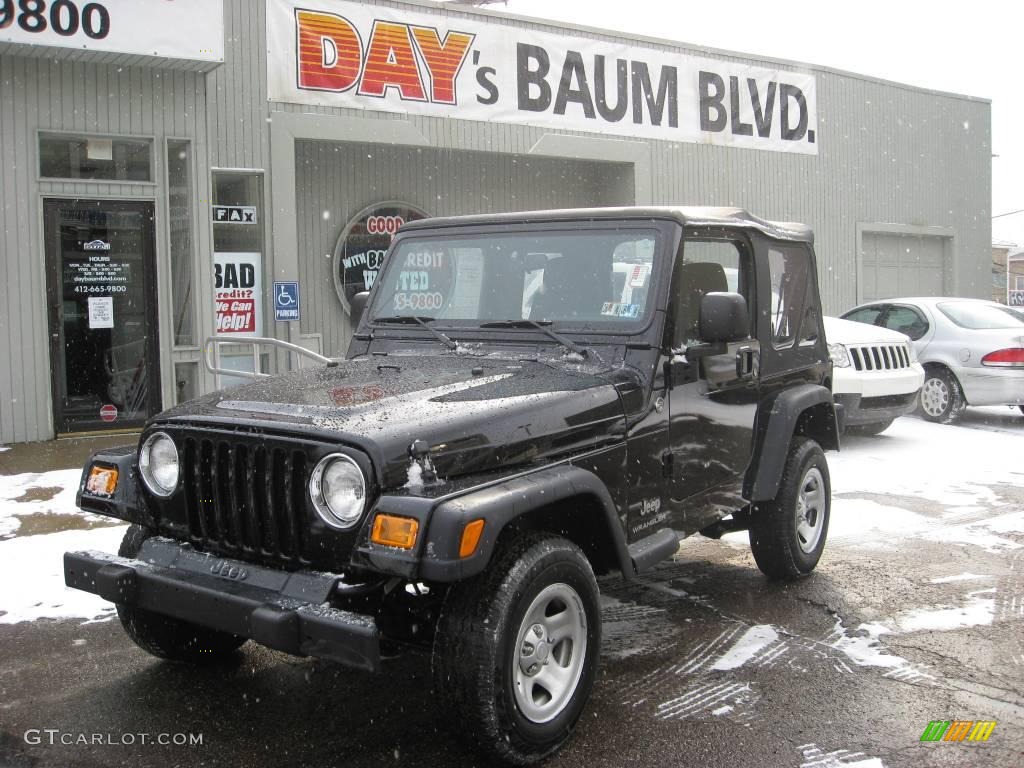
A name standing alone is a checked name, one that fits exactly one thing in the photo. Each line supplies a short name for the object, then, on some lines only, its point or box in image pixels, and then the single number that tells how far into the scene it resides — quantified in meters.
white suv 9.62
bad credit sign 11.12
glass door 9.84
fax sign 11.02
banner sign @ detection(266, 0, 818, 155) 11.30
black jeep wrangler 3.16
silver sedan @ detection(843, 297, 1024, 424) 11.20
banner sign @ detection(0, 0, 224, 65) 8.88
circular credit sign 12.60
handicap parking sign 11.27
